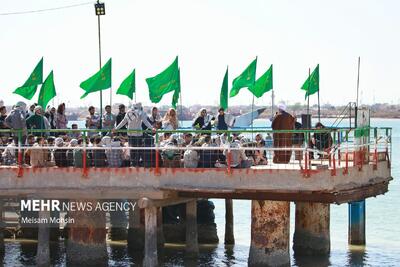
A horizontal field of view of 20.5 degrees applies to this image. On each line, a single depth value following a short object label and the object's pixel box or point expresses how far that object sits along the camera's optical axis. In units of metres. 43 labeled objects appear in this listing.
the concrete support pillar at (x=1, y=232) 39.78
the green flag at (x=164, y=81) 38.69
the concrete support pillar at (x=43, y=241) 33.88
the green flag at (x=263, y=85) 41.25
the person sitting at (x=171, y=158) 32.38
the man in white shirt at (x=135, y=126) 32.66
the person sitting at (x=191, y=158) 31.70
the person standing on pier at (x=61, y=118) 36.12
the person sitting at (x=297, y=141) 33.31
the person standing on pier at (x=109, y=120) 35.22
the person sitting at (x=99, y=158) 32.62
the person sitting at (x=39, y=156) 33.00
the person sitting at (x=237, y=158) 31.39
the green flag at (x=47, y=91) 39.97
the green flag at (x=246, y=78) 40.84
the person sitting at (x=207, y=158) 31.75
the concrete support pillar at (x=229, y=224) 42.72
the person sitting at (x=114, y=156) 32.44
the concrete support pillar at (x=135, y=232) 39.84
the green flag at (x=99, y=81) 36.72
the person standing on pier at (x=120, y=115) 33.79
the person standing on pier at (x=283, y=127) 32.69
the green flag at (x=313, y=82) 41.06
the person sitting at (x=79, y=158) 32.47
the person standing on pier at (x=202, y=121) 34.91
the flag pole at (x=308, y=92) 40.38
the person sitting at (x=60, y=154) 32.88
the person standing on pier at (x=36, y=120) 34.81
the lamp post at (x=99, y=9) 40.03
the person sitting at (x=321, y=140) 34.56
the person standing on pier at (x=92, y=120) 36.62
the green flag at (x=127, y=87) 39.19
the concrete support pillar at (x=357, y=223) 41.25
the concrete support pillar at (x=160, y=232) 38.74
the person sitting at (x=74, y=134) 36.22
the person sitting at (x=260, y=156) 33.44
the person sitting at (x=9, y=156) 33.95
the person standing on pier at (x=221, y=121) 35.06
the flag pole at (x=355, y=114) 33.84
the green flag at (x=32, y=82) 38.81
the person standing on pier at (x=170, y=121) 34.69
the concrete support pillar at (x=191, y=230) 37.31
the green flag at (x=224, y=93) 40.44
